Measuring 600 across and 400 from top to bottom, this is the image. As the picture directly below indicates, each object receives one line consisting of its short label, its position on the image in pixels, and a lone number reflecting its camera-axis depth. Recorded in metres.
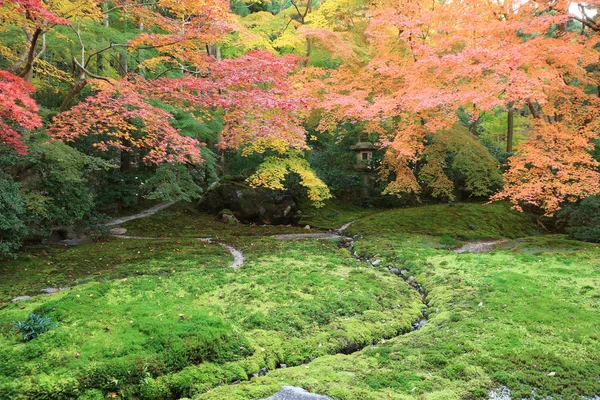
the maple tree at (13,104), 6.25
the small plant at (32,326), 4.96
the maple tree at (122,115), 8.59
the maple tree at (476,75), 10.93
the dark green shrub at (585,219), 13.28
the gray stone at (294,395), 4.13
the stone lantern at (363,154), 18.53
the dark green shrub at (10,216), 8.34
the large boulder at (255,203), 18.34
